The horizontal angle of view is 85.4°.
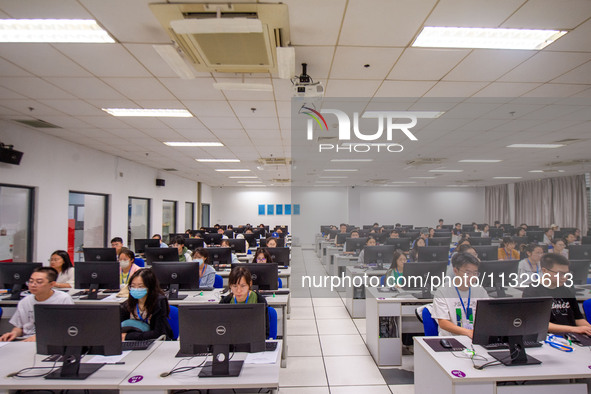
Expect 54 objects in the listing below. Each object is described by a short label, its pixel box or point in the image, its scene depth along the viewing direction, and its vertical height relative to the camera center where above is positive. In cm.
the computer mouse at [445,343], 239 -100
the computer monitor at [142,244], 726 -76
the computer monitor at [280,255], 549 -76
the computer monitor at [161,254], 500 -68
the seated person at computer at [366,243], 616 -71
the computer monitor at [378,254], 549 -73
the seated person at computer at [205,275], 445 -90
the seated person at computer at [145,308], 267 -84
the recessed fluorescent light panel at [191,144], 660 +140
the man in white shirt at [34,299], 288 -83
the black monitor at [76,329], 203 -76
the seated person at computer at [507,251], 641 -79
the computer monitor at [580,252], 567 -70
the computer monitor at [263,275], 385 -77
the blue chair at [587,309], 298 -91
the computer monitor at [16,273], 385 -76
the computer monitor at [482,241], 821 -75
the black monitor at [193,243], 697 -71
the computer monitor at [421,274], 378 -74
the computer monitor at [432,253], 500 -65
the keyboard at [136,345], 241 -103
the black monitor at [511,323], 216 -75
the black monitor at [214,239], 886 -78
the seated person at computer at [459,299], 276 -77
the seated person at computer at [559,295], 270 -78
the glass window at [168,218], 1157 -27
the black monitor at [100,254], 491 -68
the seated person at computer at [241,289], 292 -72
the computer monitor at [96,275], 391 -80
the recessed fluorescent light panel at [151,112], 446 +140
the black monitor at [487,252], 512 -65
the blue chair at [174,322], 282 -99
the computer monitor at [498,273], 383 -74
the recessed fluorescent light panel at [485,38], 253 +142
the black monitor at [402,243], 662 -66
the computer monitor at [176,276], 387 -79
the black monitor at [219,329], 204 -76
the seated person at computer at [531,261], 477 -75
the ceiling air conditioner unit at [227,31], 212 +127
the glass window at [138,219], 921 -26
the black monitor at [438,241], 757 -70
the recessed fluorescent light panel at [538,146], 677 +143
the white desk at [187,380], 189 -103
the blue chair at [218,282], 454 -101
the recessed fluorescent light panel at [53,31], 241 +141
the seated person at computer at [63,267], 454 -82
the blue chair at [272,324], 273 -96
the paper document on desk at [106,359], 219 -104
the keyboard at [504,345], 241 -102
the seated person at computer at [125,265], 465 -80
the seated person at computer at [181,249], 602 -74
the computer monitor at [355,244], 744 -76
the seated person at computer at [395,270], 414 -79
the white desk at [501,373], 199 -102
